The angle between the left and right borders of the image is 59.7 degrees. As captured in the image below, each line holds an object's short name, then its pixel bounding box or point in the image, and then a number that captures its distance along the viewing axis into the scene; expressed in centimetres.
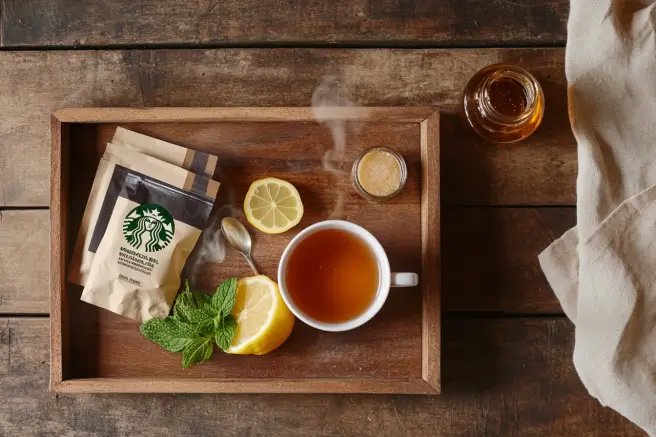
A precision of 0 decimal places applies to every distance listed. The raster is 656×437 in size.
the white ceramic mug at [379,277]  89
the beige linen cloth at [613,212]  92
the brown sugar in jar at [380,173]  96
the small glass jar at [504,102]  95
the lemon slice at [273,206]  97
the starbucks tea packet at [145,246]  97
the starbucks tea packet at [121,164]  99
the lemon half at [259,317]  93
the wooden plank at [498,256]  102
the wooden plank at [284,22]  104
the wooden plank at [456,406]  102
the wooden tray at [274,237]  97
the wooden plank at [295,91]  103
